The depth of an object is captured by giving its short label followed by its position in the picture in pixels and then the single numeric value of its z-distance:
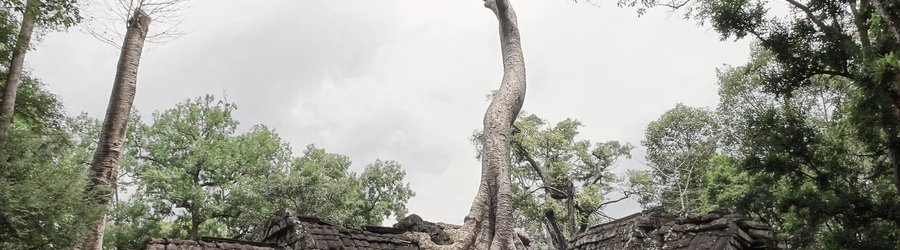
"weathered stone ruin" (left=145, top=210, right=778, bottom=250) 6.37
